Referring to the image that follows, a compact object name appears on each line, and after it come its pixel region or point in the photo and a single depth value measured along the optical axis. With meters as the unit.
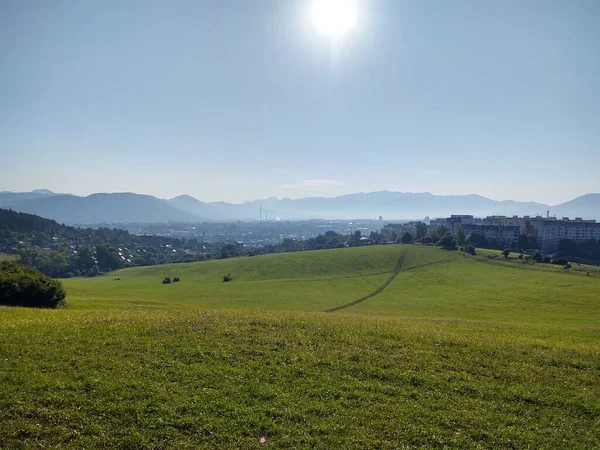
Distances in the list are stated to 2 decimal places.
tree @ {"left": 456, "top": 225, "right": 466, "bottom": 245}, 137.10
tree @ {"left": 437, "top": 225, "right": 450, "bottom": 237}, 144.80
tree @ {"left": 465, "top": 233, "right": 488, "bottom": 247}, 143.12
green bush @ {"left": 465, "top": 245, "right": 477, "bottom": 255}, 111.38
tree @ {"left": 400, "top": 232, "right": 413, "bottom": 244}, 145.62
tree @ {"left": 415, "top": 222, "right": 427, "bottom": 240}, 165.44
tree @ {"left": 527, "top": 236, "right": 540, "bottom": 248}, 150.50
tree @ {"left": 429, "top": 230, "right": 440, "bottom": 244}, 137.25
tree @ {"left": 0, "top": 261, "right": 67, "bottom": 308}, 32.56
